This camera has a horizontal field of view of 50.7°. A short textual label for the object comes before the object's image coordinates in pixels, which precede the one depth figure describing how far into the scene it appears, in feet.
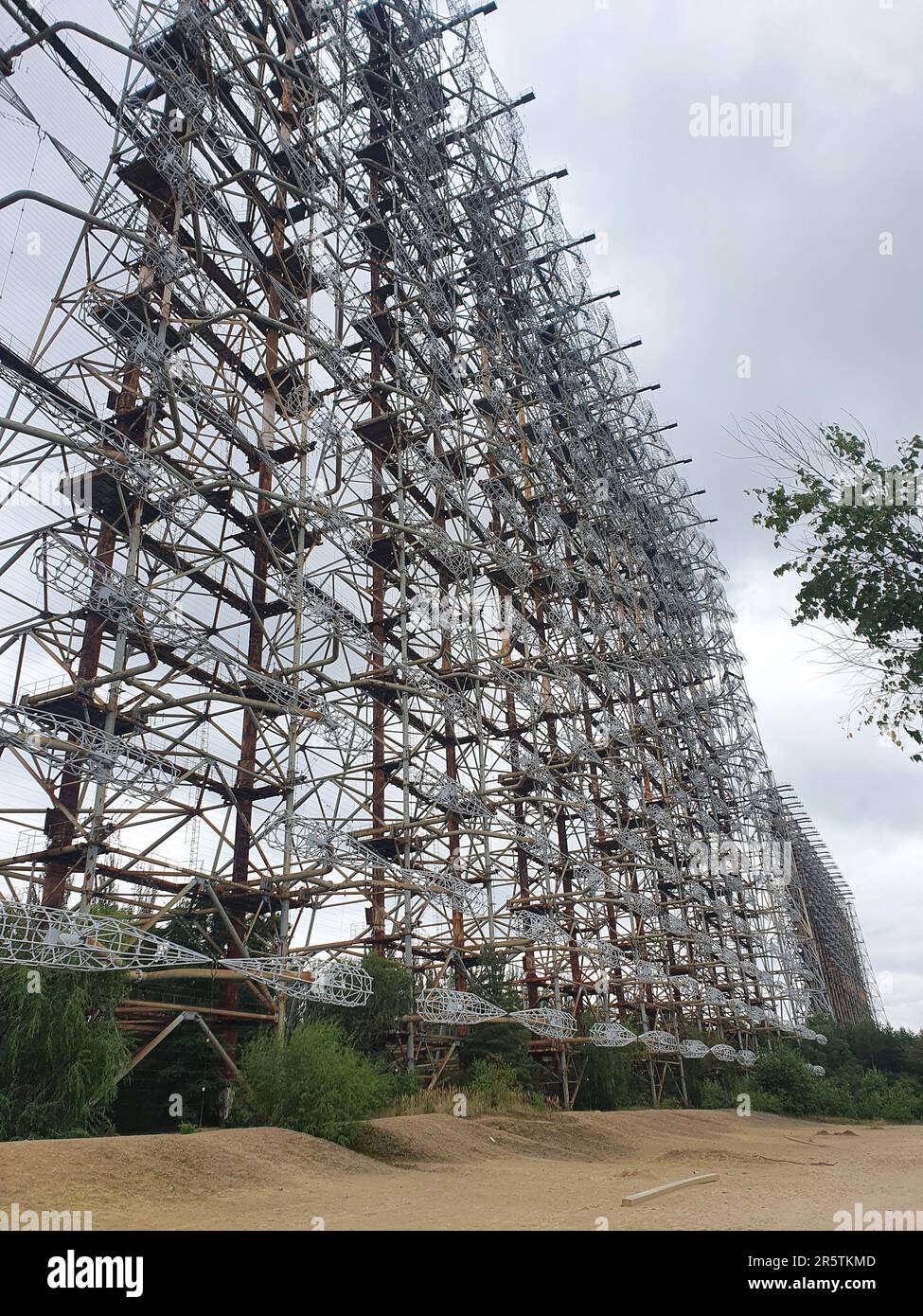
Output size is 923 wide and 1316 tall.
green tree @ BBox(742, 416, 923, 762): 32.86
